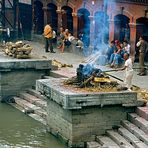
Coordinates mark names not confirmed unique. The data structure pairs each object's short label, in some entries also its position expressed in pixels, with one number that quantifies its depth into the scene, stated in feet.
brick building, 79.46
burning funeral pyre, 53.62
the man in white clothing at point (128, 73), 57.16
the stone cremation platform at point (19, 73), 71.36
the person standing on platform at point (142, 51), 71.10
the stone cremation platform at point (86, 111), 50.06
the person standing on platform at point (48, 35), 91.18
